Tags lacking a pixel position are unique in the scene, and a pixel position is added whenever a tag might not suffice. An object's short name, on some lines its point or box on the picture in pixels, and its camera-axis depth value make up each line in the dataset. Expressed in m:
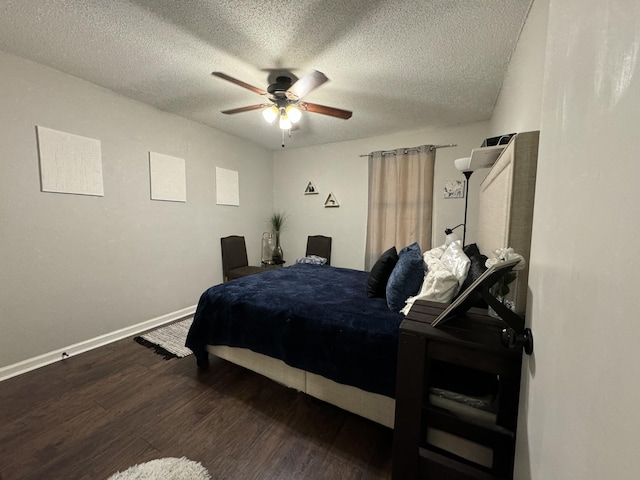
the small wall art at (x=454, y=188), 3.32
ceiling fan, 1.95
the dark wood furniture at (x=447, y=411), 0.99
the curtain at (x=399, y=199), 3.49
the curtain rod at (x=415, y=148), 3.35
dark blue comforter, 1.43
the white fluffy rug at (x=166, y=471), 1.21
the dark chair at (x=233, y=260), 3.72
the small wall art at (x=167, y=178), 2.90
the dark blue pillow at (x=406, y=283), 1.65
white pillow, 1.44
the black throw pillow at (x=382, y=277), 1.96
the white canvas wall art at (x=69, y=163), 2.12
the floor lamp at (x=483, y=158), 1.51
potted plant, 4.59
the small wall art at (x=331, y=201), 4.20
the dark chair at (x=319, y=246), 4.26
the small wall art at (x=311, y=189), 4.37
